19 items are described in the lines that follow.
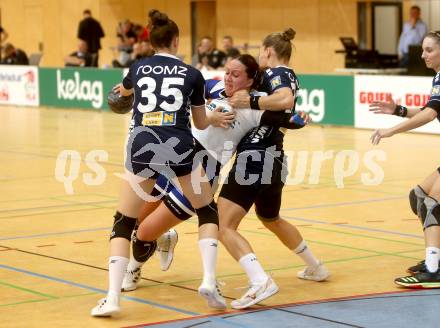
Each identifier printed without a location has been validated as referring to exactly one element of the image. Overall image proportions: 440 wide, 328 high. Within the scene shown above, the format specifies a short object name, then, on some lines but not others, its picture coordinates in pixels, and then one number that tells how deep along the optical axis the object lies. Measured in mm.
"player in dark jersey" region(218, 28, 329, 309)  7051
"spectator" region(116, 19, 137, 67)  29117
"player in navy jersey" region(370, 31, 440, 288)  7344
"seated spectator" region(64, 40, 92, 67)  29125
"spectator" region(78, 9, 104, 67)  31211
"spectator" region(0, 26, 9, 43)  34903
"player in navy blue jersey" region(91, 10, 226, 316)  6754
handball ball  7410
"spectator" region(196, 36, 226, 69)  25172
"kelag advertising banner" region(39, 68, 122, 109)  25391
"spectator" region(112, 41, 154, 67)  26659
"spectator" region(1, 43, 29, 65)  30189
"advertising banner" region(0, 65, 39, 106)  27494
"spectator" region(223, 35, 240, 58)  24981
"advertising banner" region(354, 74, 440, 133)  18688
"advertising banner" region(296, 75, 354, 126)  20328
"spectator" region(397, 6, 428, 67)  25609
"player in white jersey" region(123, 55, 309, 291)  7270
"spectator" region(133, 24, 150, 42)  29594
